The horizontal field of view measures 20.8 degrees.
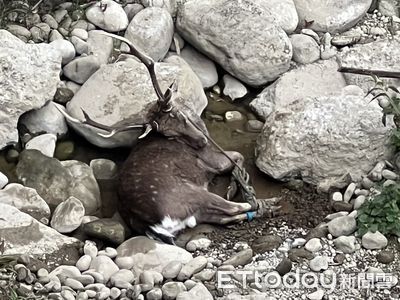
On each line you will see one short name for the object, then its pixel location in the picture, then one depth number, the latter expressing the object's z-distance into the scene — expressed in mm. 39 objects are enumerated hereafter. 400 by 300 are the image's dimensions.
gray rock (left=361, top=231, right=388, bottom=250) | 4887
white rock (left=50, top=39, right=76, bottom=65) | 5938
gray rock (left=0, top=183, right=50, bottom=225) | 5023
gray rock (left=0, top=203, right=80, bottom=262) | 4730
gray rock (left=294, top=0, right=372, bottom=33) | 6605
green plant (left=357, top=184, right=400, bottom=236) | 4887
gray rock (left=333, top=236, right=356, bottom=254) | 4898
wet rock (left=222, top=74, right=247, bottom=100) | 6223
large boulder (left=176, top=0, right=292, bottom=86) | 6113
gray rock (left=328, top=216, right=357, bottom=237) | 4980
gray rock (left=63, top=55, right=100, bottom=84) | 5945
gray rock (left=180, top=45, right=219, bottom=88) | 6250
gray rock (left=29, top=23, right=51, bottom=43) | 6059
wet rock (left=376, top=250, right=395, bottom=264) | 4855
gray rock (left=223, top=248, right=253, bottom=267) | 4832
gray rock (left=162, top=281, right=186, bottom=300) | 4527
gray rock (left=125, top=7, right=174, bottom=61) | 6156
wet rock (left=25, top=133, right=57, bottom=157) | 5504
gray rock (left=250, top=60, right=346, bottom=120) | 6051
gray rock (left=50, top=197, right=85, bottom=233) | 4984
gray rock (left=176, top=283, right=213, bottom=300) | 4484
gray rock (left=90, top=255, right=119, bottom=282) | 4656
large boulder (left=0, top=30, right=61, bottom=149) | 5539
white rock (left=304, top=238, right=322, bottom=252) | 4926
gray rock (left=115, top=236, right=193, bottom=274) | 4723
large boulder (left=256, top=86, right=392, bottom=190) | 5398
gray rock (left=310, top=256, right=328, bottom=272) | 4809
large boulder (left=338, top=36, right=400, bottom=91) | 6141
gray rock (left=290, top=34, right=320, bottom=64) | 6363
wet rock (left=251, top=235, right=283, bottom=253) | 4961
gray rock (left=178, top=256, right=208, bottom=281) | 4672
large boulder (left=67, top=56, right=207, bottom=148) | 5656
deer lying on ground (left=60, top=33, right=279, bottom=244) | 5090
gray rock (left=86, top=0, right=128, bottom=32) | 6258
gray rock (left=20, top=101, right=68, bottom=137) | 5680
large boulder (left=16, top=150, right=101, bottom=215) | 5203
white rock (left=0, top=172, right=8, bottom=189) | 5219
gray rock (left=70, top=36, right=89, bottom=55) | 6070
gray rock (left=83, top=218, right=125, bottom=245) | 4898
